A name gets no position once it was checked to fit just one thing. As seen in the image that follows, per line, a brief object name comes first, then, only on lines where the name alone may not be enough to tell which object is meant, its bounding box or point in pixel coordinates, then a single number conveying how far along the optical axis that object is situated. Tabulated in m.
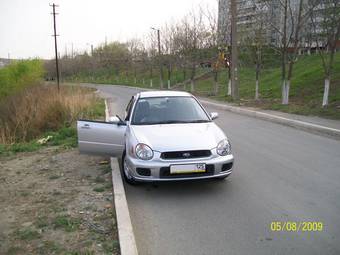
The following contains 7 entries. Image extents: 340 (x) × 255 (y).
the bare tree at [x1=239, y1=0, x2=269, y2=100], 22.20
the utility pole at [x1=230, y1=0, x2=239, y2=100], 21.27
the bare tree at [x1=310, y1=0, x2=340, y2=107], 14.87
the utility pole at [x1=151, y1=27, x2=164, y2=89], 45.42
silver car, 5.43
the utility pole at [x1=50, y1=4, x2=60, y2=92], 32.75
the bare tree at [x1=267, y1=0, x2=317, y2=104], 17.23
